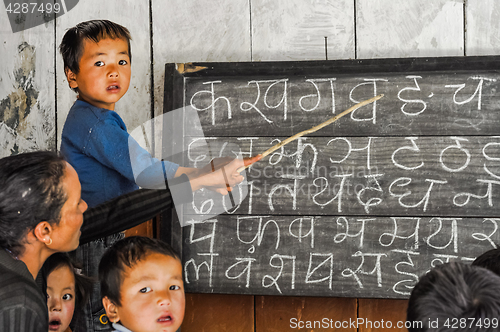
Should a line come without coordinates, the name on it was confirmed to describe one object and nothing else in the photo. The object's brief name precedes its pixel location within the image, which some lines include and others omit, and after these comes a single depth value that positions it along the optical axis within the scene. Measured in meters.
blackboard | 2.69
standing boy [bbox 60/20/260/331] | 2.62
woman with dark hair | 2.33
